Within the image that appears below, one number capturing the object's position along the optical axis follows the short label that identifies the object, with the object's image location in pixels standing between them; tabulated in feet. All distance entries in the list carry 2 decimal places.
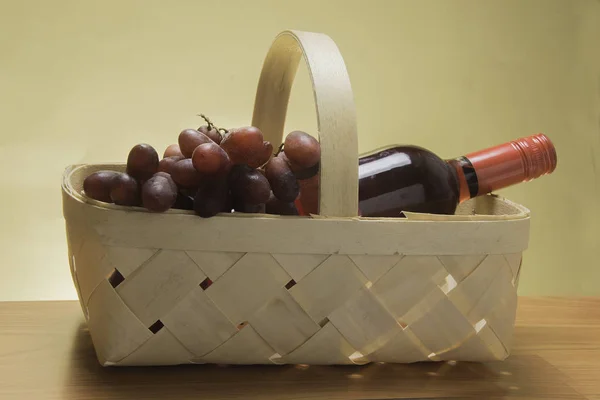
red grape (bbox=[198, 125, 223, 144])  2.26
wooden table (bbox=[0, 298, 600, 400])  1.93
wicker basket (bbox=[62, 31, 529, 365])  1.90
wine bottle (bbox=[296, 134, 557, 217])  2.37
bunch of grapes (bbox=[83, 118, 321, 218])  1.87
